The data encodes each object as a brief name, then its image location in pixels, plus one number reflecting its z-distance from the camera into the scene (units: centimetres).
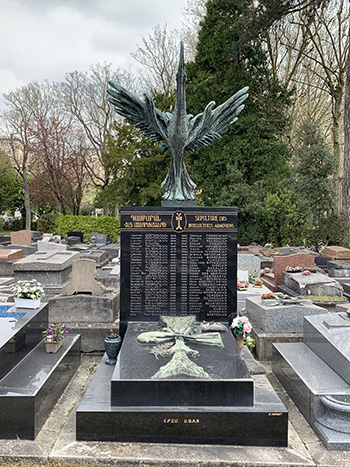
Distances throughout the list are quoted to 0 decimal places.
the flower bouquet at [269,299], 810
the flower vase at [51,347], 647
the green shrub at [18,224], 4131
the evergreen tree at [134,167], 2709
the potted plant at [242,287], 1038
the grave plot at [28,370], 499
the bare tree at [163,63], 3145
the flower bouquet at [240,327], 651
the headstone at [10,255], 1498
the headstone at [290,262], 1199
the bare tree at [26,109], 3634
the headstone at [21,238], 2053
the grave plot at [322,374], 501
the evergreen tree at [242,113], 2331
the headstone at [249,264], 1245
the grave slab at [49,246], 1723
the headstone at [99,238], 2362
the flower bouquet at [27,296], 687
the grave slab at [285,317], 774
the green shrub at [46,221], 3316
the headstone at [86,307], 796
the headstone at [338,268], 1312
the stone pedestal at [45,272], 995
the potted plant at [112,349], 652
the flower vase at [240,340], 665
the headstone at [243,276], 1117
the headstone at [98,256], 1552
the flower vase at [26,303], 687
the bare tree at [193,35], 2909
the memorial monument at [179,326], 490
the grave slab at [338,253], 1547
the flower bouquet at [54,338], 646
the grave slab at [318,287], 992
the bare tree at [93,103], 3575
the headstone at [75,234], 2528
